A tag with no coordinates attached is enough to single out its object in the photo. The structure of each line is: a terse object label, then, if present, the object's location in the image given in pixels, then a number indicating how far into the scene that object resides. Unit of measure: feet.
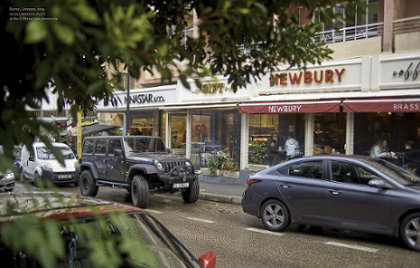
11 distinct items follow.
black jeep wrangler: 33.24
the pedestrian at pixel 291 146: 45.62
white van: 45.98
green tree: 4.45
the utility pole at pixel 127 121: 54.40
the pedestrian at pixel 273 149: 47.09
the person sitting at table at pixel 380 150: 39.78
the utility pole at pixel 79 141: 53.78
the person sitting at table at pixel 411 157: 38.01
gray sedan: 20.24
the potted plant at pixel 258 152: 48.32
